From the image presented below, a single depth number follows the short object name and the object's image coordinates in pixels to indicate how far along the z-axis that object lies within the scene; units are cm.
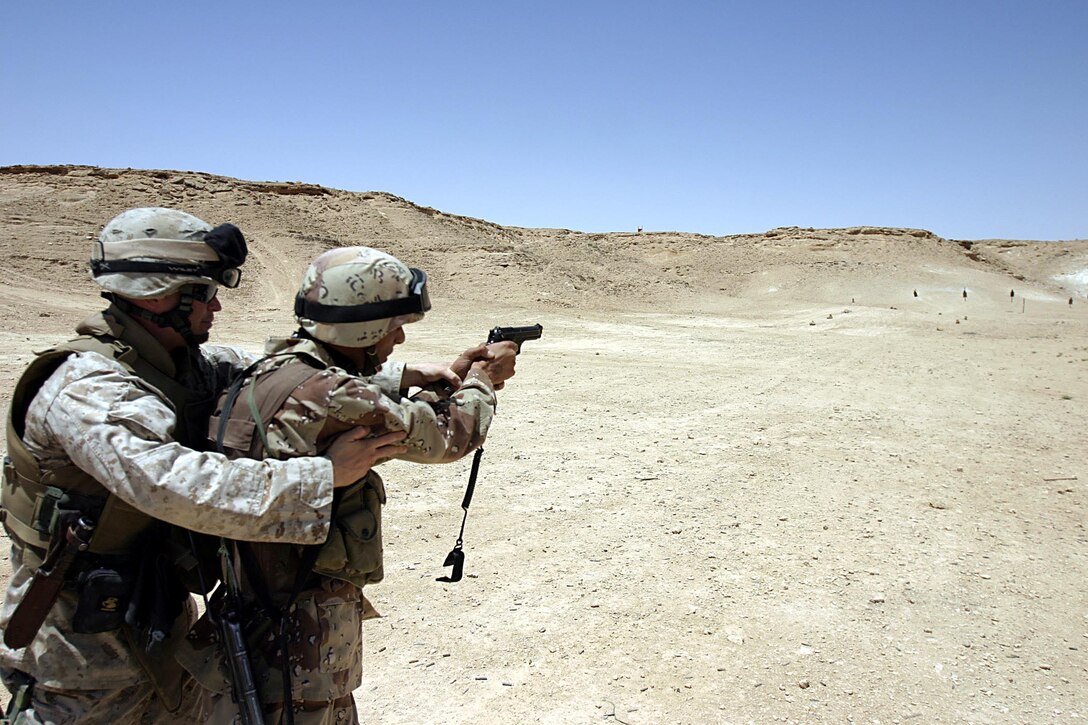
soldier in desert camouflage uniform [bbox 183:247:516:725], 184
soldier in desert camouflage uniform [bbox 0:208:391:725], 167
